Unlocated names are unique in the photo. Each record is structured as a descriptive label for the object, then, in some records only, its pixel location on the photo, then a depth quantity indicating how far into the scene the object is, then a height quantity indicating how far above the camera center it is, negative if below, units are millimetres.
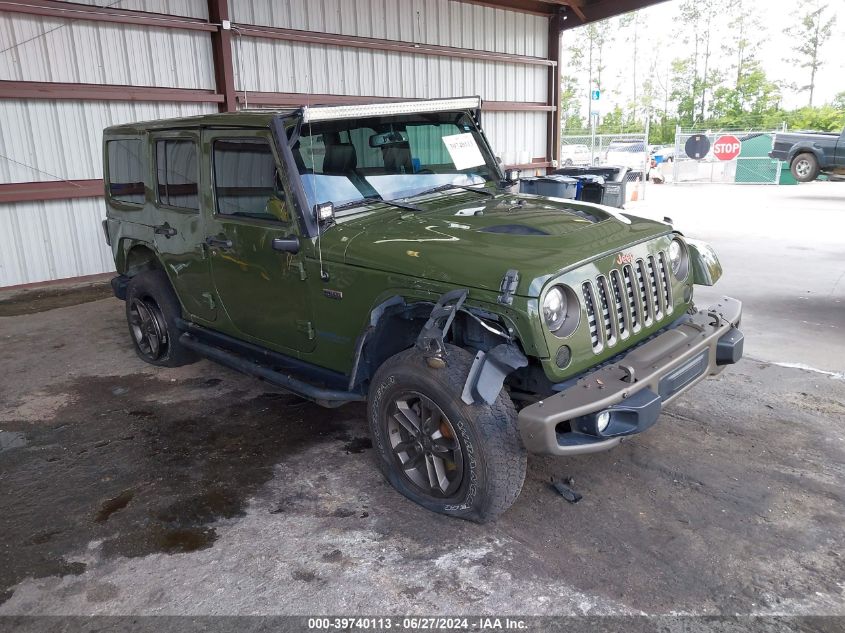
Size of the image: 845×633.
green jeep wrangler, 2887 -702
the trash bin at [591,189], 11000 -762
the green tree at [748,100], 40469 +2265
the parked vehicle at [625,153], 23481 -445
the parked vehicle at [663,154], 26859 -594
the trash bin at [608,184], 11094 -706
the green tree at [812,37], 43500 +6393
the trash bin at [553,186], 10398 -663
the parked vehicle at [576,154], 25453 -424
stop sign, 22109 -326
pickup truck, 16422 -456
